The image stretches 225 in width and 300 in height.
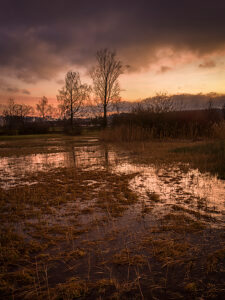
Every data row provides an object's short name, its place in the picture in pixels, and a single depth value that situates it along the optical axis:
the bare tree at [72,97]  38.64
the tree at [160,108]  19.14
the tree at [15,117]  42.94
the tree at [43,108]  62.22
